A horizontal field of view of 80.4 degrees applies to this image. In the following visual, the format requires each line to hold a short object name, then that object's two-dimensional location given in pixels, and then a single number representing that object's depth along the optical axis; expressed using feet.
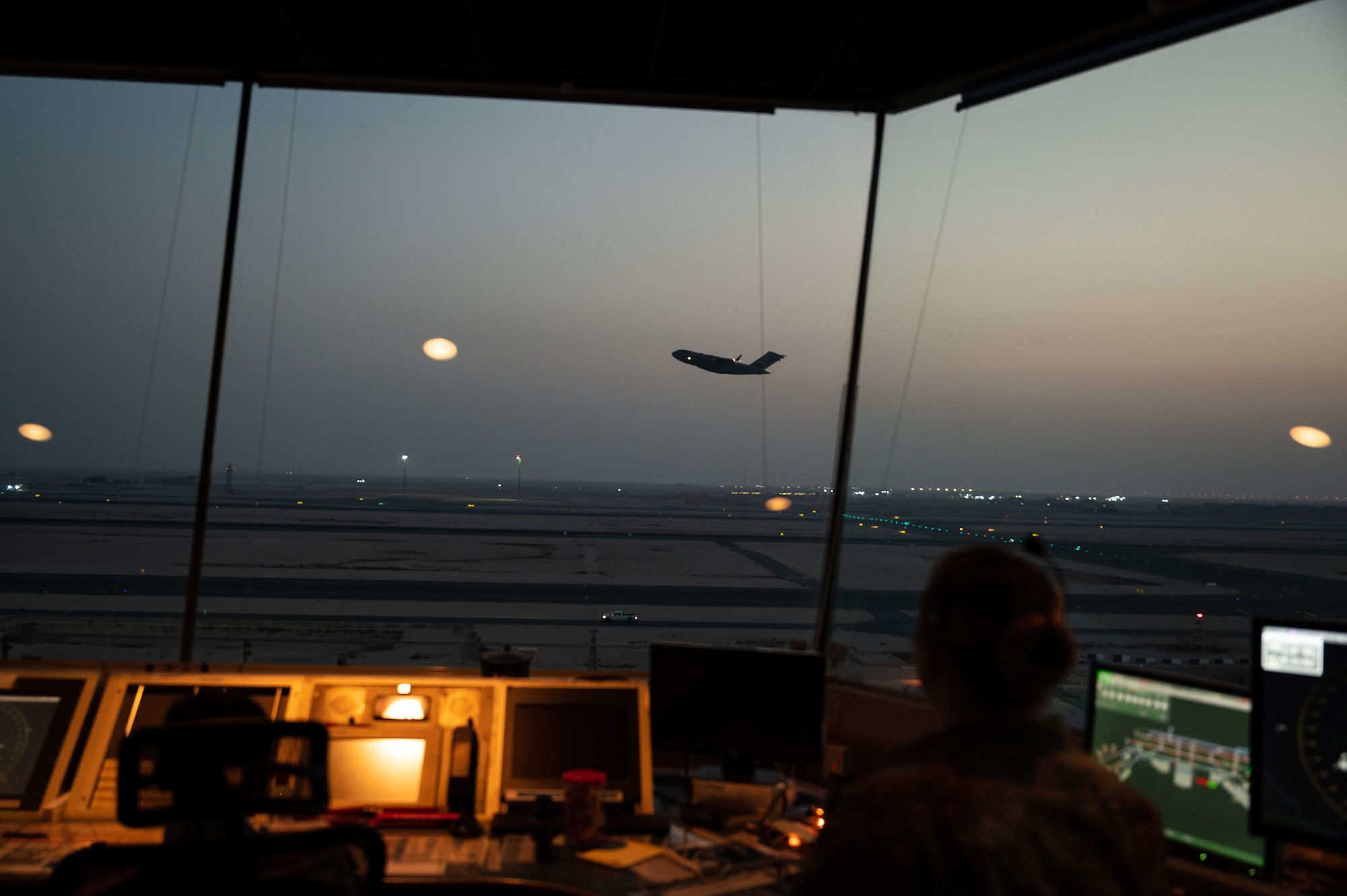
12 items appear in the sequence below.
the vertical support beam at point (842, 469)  10.95
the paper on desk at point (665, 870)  6.18
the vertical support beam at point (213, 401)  9.66
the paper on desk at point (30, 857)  5.89
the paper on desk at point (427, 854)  6.13
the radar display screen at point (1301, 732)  4.90
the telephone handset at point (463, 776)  7.07
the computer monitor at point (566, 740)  7.33
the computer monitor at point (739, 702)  7.64
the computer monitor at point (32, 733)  6.91
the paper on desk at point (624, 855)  6.41
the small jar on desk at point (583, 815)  6.67
